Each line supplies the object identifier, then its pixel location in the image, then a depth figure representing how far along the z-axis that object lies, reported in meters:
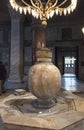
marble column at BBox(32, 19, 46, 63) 4.45
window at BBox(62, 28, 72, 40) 7.77
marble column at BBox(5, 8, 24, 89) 6.03
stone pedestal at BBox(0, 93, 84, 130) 1.35
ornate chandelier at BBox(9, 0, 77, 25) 2.35
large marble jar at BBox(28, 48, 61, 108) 1.77
